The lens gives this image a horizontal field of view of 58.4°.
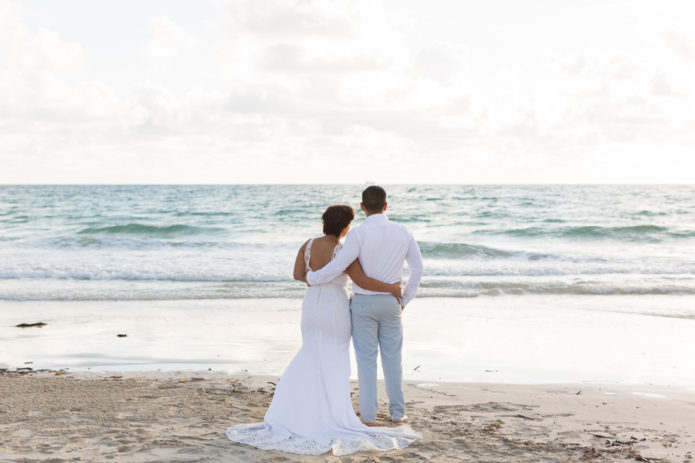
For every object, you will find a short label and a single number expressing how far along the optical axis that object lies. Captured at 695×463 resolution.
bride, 4.23
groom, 4.30
